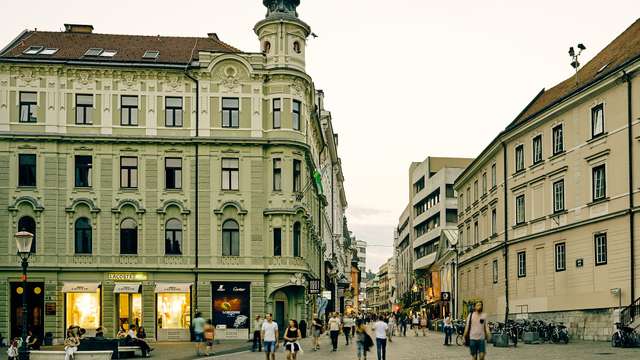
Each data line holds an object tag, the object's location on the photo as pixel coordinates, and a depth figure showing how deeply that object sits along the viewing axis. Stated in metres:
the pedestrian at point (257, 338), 39.16
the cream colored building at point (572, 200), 37.69
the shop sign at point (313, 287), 51.41
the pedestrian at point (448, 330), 44.78
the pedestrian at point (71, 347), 28.21
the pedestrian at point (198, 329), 36.62
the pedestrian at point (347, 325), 47.78
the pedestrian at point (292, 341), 27.95
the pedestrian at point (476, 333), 21.71
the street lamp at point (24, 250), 27.52
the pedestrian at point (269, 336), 29.36
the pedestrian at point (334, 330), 40.34
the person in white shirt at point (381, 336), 27.80
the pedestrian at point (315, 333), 41.25
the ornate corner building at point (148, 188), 49.81
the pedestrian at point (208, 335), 36.41
